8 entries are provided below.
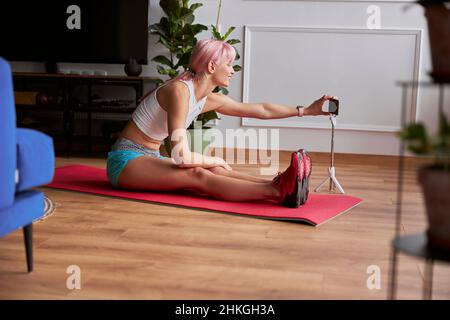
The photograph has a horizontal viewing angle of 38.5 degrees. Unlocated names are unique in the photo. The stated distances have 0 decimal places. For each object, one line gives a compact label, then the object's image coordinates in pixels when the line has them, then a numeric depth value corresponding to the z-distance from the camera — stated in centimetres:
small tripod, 329
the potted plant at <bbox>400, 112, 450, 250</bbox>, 111
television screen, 462
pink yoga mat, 270
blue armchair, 161
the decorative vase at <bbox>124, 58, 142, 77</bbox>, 453
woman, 285
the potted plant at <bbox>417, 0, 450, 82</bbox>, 123
